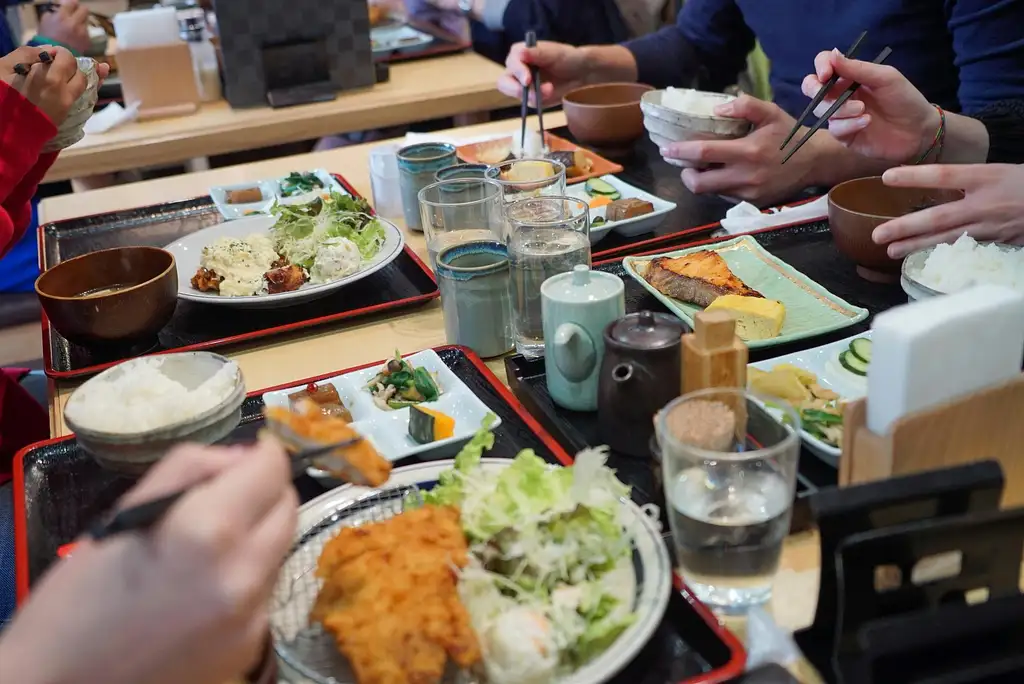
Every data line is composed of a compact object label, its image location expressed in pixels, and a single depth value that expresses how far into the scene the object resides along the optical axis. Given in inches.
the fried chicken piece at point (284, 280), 65.0
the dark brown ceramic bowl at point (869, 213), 60.4
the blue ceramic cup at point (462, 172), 71.5
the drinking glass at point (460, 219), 60.5
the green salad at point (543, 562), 31.9
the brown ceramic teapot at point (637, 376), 42.2
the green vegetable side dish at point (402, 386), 51.3
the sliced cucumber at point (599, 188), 79.5
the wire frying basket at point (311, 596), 32.7
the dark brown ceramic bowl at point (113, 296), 56.5
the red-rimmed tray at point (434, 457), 33.9
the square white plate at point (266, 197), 81.2
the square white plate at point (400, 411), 46.4
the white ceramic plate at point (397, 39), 140.9
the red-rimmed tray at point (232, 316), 60.2
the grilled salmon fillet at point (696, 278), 57.6
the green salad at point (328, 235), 66.6
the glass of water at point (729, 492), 34.7
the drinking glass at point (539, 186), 67.9
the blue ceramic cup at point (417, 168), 75.8
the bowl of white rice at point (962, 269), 51.9
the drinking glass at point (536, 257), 53.2
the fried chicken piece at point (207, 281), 65.6
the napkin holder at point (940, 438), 35.0
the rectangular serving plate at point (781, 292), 54.4
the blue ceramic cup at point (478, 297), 55.4
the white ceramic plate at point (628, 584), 31.8
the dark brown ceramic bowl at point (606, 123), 87.1
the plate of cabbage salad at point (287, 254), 64.7
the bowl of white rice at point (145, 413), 42.6
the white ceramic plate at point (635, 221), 70.7
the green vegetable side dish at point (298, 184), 85.9
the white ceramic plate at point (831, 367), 47.7
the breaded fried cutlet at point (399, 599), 30.9
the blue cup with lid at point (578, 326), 46.6
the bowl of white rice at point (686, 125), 75.7
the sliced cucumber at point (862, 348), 49.8
